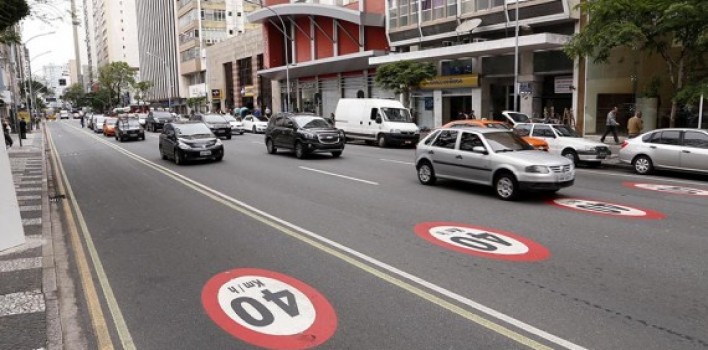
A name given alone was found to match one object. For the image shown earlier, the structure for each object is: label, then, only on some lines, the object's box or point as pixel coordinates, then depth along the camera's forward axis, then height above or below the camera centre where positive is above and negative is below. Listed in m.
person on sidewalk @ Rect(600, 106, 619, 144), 22.52 -0.83
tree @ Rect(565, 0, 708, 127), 16.27 +2.39
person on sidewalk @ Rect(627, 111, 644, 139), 21.02 -0.87
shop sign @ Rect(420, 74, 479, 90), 32.78 +1.55
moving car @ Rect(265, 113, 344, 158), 20.17 -0.99
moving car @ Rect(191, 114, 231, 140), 34.19 -0.82
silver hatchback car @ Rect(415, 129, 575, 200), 10.80 -1.20
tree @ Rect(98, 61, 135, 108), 104.93 +6.85
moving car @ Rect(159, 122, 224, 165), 19.08 -1.13
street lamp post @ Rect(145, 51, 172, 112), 98.72 +5.30
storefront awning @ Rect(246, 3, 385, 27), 41.44 +8.30
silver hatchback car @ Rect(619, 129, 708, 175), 14.18 -1.31
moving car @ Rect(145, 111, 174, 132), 44.44 -0.58
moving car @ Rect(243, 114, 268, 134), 40.98 -1.05
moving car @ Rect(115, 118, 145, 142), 33.56 -1.07
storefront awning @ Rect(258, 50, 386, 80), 41.75 +3.70
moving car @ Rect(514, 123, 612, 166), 17.08 -1.22
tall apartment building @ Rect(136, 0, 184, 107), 95.56 +12.53
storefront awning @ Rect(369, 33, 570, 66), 26.68 +3.16
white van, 25.80 -0.68
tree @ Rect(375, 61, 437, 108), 31.98 +1.95
